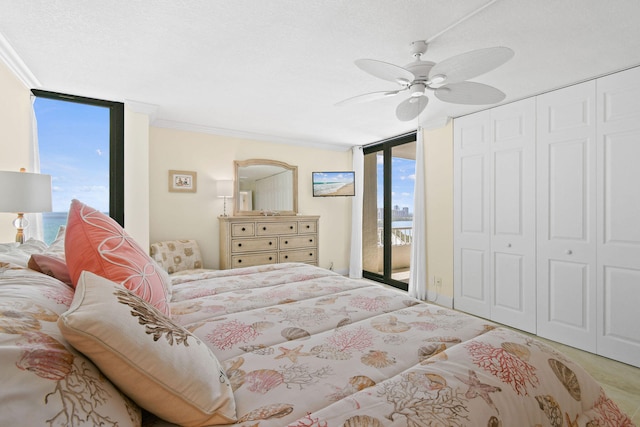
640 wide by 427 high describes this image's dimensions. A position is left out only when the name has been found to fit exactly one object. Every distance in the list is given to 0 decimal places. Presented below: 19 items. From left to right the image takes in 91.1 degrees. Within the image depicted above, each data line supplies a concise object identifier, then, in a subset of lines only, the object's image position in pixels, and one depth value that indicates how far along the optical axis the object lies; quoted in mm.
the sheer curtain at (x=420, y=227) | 4344
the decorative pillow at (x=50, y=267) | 1229
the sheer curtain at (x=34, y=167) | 2850
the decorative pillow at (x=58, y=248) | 1515
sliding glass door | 5215
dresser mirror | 4750
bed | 639
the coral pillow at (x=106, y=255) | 1133
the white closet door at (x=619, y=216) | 2564
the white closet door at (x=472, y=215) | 3652
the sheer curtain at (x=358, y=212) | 5633
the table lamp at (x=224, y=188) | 4422
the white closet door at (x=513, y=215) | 3246
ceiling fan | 1720
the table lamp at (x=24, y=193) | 1973
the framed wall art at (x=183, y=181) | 4234
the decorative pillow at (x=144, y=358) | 676
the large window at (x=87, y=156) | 3416
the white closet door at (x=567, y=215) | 2818
